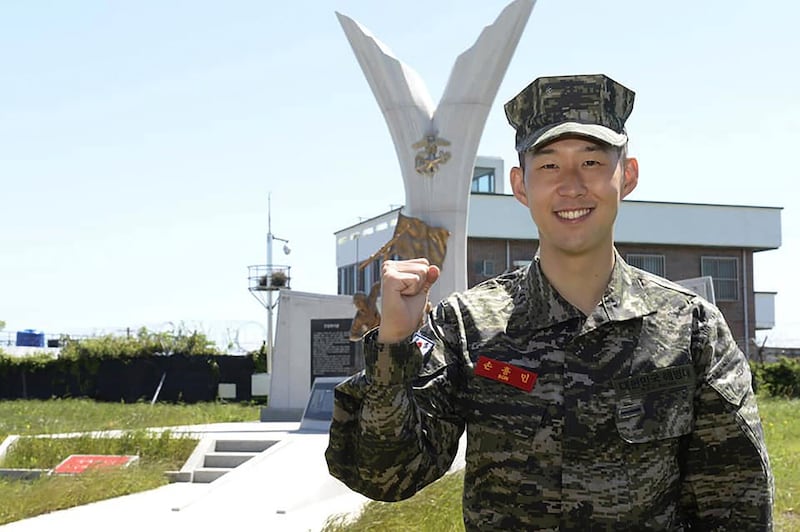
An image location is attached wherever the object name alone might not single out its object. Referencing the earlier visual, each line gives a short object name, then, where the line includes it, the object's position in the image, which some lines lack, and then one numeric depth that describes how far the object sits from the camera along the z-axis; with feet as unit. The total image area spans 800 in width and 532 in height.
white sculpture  42.34
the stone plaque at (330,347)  56.03
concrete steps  34.04
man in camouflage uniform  5.64
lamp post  93.09
